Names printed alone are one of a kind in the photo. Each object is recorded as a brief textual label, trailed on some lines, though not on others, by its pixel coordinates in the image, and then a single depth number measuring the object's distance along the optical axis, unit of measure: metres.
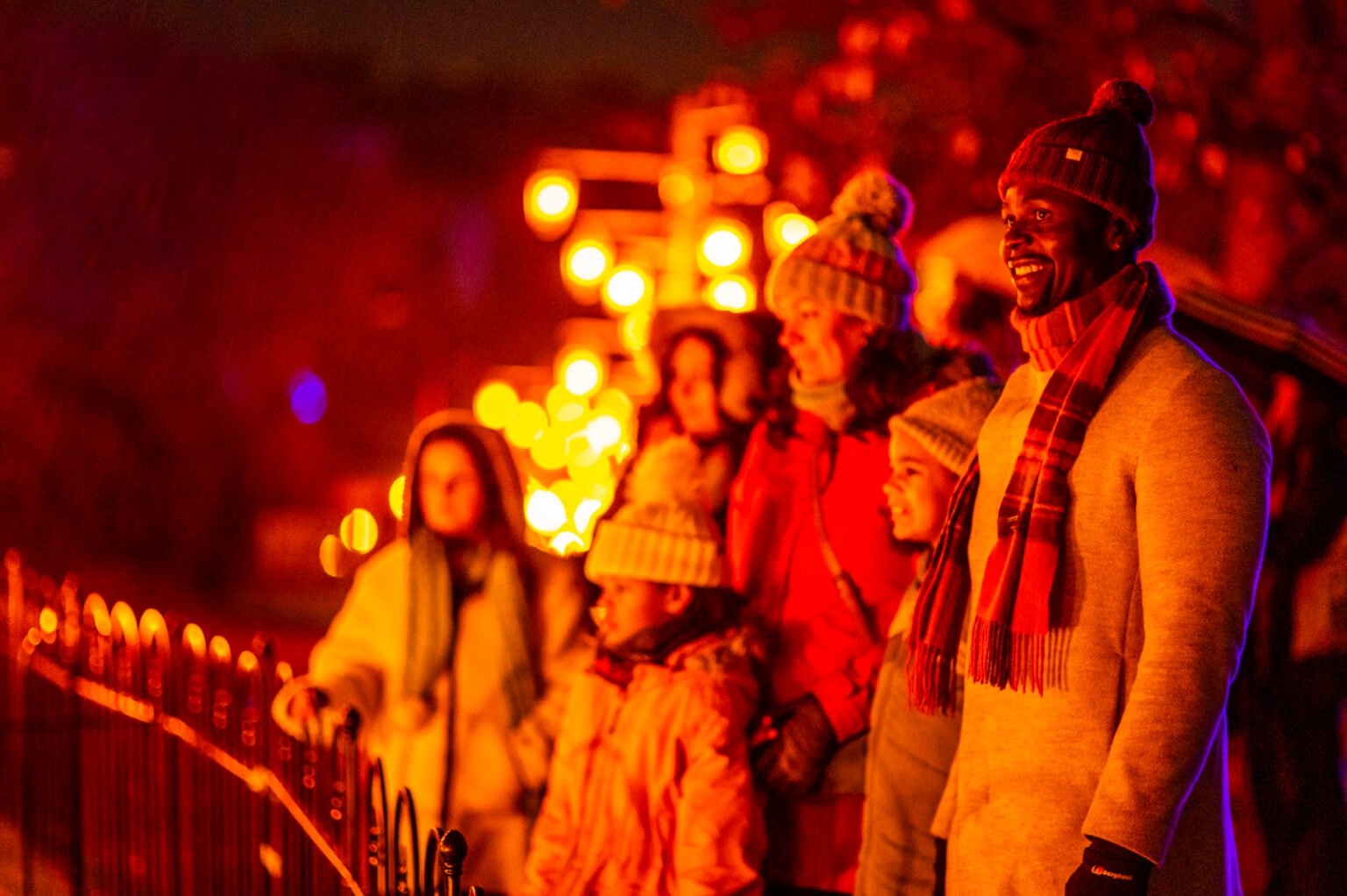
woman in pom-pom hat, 4.01
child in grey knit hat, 3.48
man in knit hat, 2.48
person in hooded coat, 4.87
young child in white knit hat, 3.81
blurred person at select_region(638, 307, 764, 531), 4.60
